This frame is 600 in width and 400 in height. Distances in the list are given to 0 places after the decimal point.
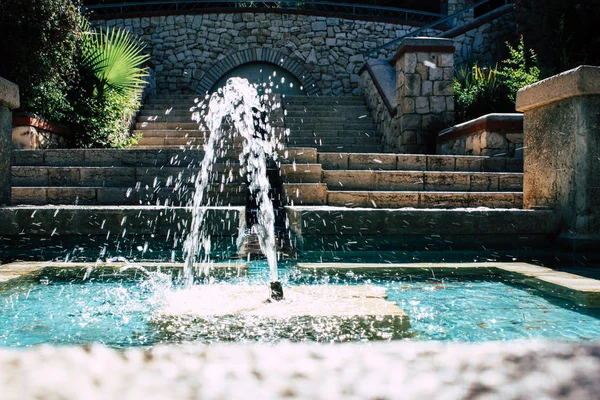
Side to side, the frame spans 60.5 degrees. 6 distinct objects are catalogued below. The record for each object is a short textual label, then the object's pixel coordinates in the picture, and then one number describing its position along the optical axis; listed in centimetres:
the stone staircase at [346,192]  432
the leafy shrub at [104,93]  833
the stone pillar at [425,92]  792
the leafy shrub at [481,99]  872
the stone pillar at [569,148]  414
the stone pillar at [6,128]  446
